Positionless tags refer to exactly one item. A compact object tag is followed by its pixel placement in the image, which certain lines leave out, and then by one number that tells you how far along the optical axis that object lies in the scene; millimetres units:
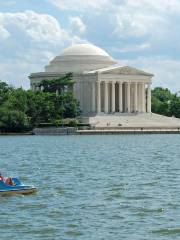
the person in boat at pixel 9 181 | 45600
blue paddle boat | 45250
